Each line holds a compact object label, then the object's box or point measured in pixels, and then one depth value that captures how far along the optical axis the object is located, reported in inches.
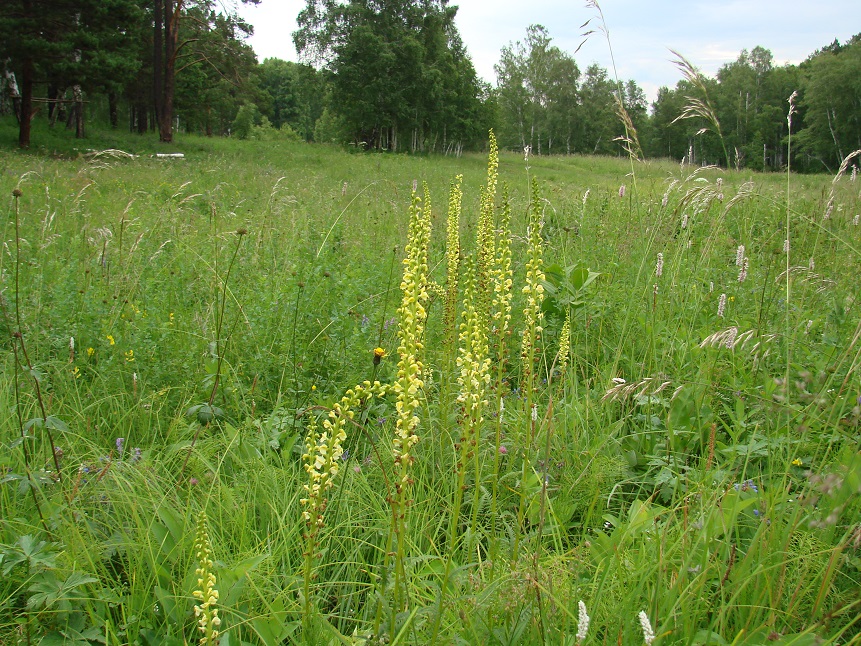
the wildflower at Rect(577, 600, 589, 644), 50.1
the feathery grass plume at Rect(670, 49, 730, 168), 132.6
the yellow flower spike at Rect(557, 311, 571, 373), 105.5
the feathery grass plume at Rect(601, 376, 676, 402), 82.2
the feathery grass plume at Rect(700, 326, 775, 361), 96.7
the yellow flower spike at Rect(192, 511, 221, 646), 55.5
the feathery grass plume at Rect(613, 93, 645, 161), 151.0
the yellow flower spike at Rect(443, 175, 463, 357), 108.2
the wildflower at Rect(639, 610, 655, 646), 48.1
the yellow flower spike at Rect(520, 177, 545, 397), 77.7
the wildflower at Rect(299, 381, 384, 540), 60.6
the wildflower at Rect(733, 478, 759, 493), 93.1
